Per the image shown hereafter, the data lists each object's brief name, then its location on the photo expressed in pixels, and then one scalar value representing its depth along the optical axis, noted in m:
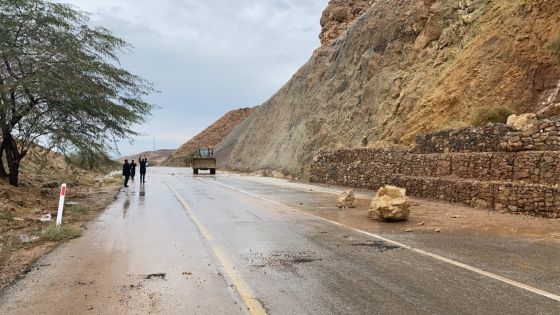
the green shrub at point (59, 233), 10.25
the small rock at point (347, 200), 16.41
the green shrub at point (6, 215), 13.05
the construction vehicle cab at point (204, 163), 48.61
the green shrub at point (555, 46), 21.73
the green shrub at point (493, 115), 21.30
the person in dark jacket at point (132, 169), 31.07
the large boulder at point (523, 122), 15.76
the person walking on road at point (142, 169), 28.00
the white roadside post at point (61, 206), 11.69
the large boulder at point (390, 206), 12.83
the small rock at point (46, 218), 13.41
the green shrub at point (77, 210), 14.40
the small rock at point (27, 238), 10.16
